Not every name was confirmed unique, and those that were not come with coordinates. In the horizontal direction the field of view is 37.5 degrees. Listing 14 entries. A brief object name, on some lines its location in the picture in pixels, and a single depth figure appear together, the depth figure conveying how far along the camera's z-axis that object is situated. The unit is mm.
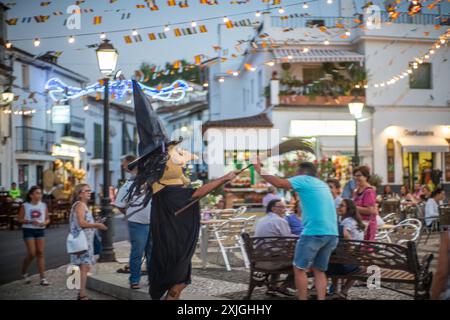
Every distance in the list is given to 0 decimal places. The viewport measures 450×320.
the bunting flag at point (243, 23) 12414
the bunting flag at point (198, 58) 12849
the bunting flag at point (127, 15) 11484
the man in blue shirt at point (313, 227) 6469
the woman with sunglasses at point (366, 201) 8391
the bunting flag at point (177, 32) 11992
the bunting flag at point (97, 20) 11623
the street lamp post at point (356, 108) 15789
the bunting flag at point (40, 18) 10984
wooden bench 6539
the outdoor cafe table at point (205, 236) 10508
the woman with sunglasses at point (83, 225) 7988
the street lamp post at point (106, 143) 10906
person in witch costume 6414
